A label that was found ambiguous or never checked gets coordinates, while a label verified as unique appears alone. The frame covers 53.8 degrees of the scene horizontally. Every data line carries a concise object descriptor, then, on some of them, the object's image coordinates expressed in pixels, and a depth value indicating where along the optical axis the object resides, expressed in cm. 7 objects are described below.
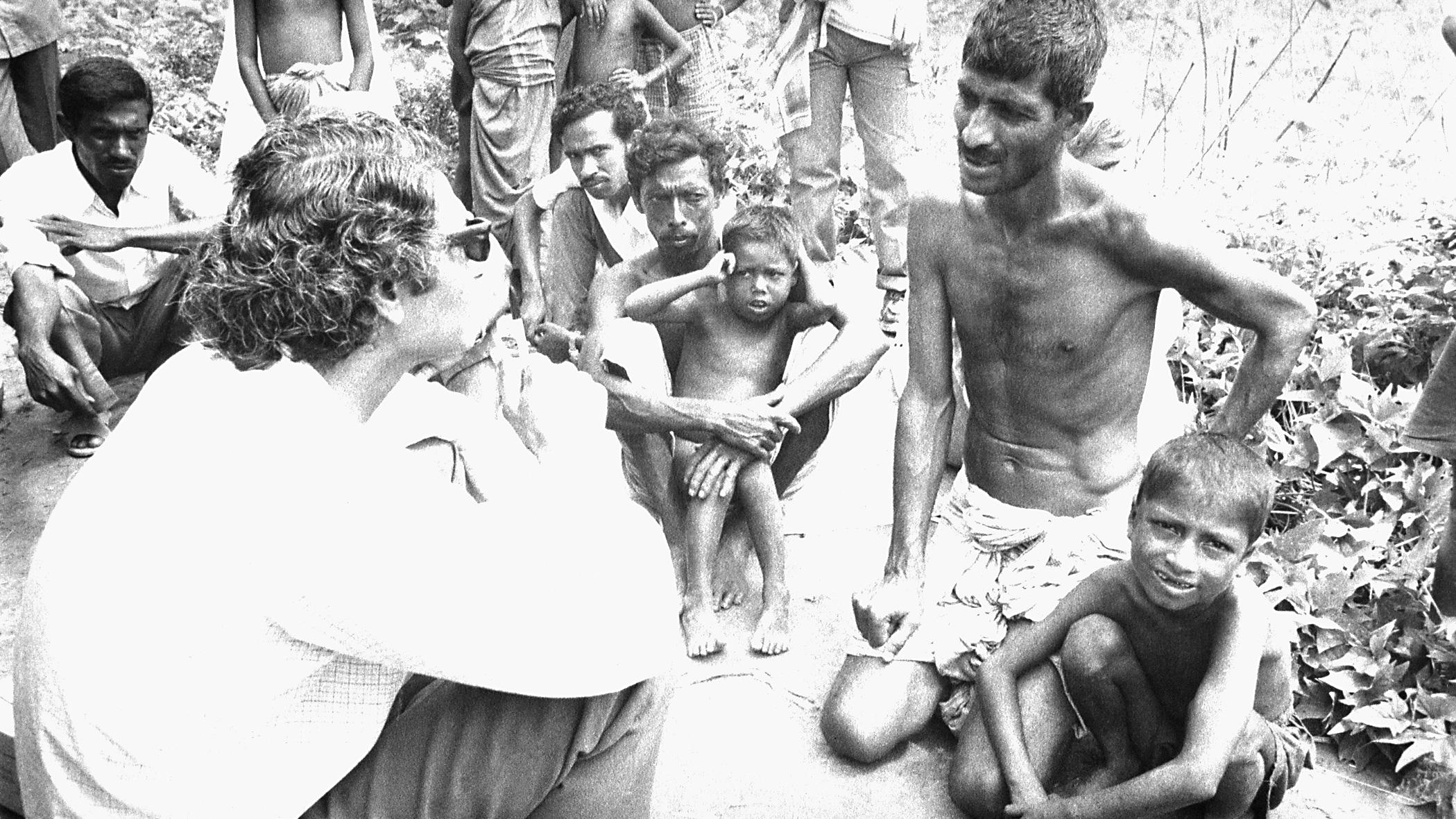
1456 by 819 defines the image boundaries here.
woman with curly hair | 188
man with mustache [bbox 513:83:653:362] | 441
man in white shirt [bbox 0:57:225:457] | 410
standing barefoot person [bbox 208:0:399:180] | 507
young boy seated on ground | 249
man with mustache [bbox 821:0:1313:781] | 272
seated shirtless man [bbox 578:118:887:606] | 348
